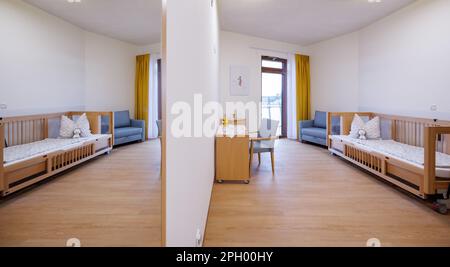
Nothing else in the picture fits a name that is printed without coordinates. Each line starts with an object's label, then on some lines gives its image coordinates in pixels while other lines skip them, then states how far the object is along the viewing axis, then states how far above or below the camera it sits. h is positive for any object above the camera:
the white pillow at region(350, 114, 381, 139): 4.51 -0.01
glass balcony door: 6.87 +1.02
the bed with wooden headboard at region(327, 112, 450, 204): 2.46 -0.34
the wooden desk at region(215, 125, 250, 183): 3.24 -0.38
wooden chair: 3.64 -0.22
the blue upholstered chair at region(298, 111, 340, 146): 5.55 -0.04
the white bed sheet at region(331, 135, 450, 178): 2.55 -0.32
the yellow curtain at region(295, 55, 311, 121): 6.84 +1.08
